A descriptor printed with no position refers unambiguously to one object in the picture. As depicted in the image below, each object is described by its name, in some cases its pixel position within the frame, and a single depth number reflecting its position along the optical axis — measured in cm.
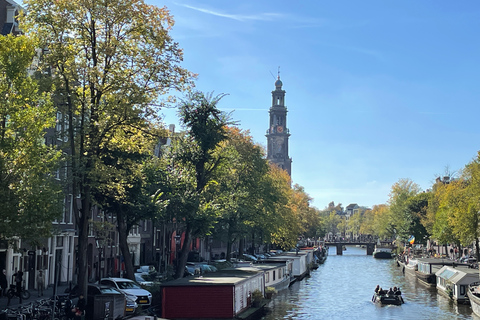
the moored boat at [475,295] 4528
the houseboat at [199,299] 3534
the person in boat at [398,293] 5752
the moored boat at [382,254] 15025
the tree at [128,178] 3469
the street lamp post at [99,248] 5506
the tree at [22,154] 2548
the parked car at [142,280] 4344
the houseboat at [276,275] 5800
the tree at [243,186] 6444
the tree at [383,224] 15724
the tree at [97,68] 3247
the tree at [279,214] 7394
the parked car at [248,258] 8328
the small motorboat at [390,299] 5606
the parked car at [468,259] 9113
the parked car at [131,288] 3736
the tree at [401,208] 12505
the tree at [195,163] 4825
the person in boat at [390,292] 5725
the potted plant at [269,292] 5145
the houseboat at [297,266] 7925
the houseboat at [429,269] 7569
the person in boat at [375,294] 5867
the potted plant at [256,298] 4338
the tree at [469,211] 6838
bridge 17525
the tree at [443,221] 8544
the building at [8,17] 4256
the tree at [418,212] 12181
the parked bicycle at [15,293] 3531
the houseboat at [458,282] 5512
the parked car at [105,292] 3491
